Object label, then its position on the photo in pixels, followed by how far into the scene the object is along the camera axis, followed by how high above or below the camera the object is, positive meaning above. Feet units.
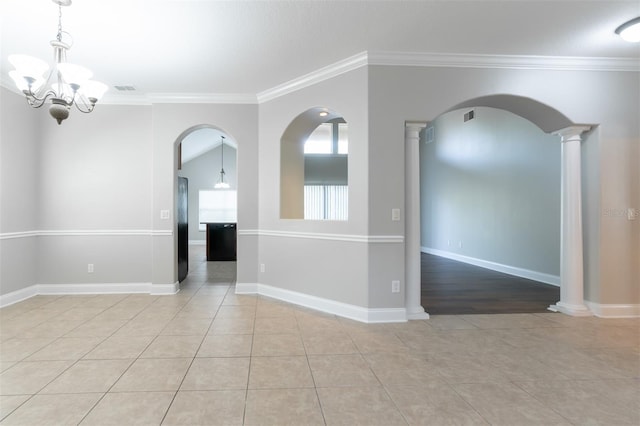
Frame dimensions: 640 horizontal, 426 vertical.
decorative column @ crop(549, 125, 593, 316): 12.13 -0.54
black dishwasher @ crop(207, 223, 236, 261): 25.08 -2.15
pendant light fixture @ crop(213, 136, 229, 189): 37.74 +4.47
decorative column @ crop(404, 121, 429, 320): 11.72 -0.26
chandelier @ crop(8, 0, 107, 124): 7.45 +3.44
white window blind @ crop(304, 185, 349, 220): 34.68 +1.58
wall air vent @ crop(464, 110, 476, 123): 23.48 +7.39
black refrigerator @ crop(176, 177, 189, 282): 17.26 -0.68
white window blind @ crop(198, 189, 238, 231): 40.24 +1.26
